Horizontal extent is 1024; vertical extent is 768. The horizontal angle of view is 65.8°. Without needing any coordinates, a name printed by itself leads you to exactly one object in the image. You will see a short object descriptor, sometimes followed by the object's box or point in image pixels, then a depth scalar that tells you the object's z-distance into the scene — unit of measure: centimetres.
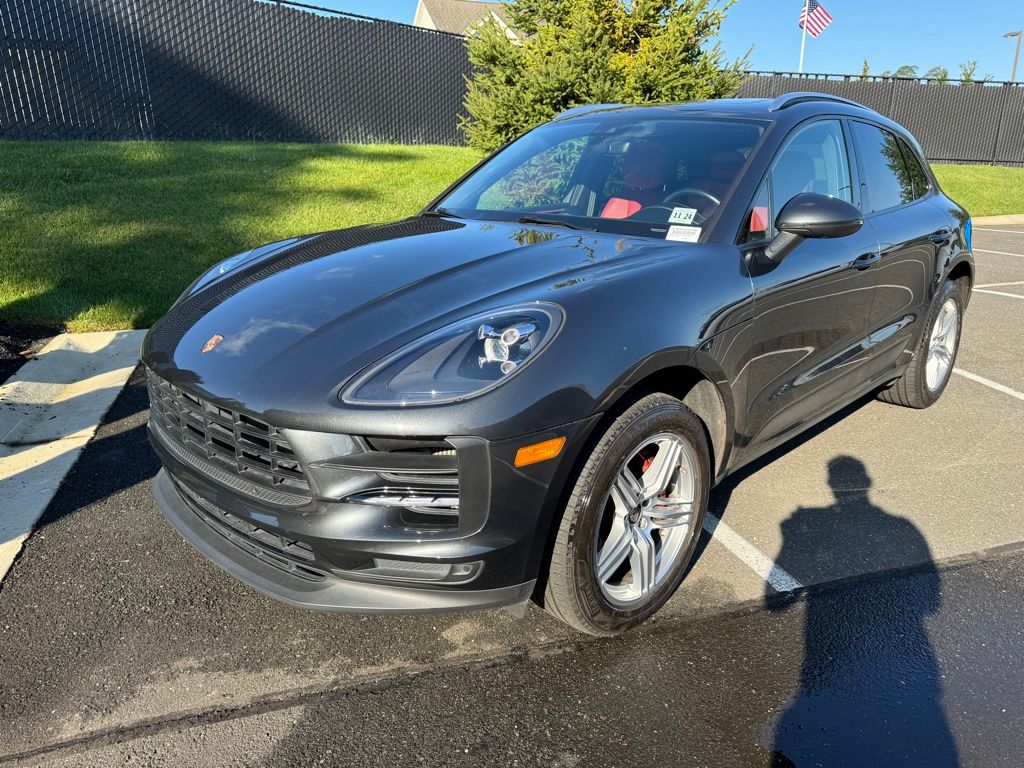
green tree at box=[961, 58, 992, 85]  3473
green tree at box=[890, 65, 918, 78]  8264
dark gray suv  214
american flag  2117
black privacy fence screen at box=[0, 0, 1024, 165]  1059
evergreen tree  1052
